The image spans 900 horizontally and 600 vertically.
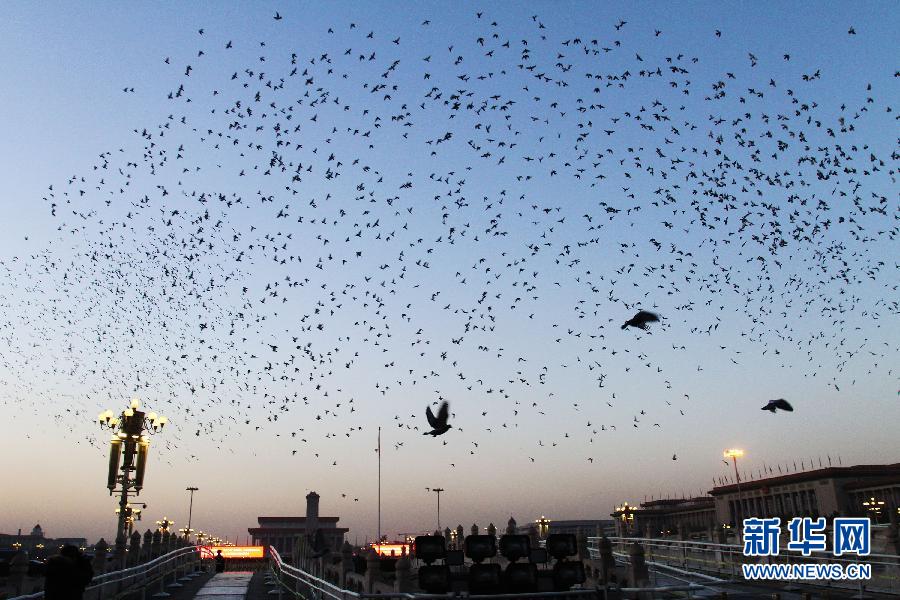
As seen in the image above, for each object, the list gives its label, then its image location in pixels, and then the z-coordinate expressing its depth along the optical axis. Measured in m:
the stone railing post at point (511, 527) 37.00
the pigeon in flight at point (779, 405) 25.41
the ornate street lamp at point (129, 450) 30.33
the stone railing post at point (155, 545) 34.75
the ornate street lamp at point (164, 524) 75.88
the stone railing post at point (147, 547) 32.78
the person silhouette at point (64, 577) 13.23
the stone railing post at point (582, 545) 31.59
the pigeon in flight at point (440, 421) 23.42
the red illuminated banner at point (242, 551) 98.06
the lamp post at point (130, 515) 39.06
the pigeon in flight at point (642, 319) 21.77
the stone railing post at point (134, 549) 27.51
